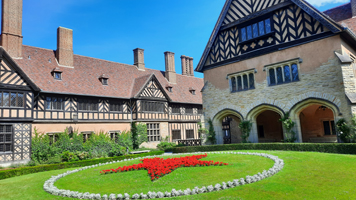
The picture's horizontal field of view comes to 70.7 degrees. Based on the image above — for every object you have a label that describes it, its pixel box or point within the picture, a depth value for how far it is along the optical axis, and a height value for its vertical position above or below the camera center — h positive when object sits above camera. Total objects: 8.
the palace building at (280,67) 15.09 +4.08
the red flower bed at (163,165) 10.11 -1.58
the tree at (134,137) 25.64 -0.55
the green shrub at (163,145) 25.93 -1.53
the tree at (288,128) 16.47 -0.24
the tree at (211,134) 21.25 -0.50
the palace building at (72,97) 18.66 +3.47
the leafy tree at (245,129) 18.92 -0.19
